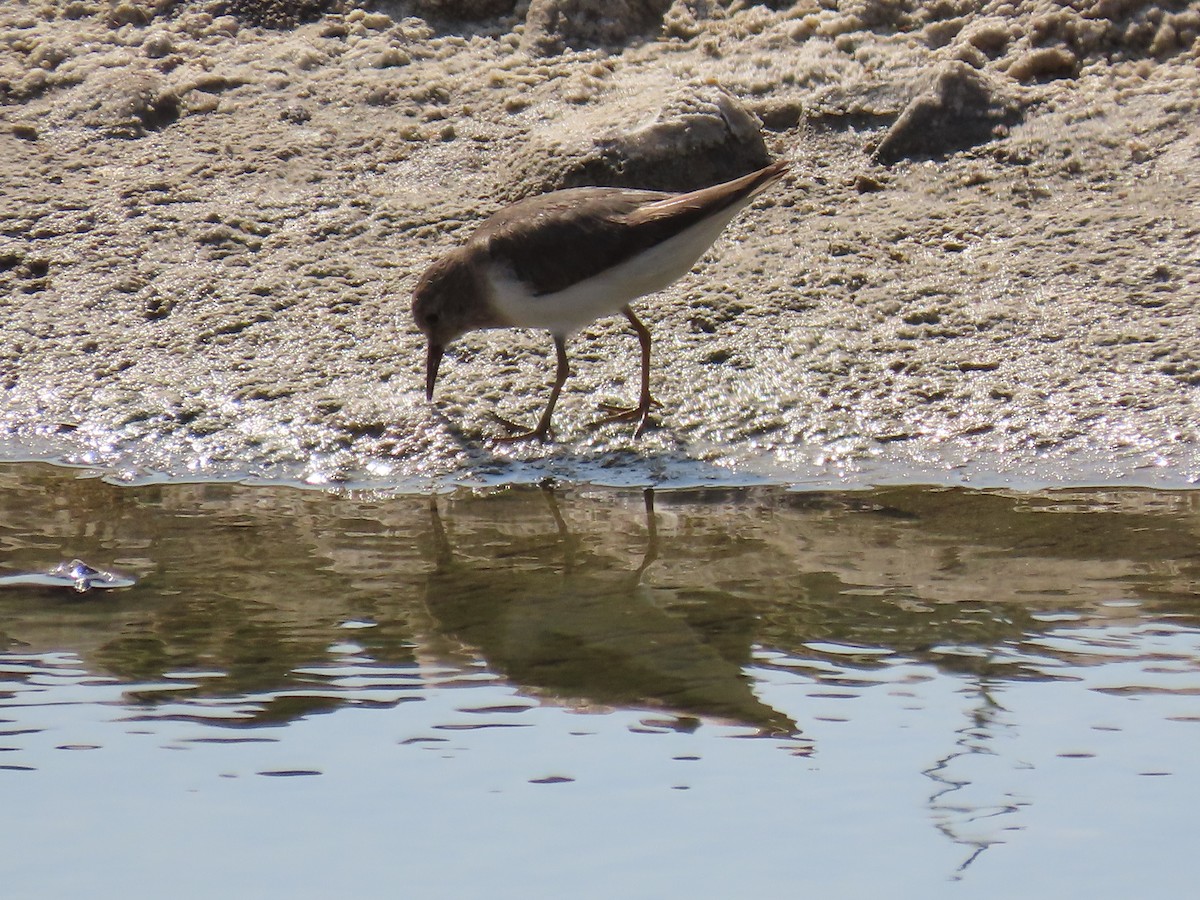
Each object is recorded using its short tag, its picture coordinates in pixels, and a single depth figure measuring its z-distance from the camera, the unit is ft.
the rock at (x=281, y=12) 56.24
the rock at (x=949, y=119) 47.34
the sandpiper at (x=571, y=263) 39.40
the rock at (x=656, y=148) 46.32
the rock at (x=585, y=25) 53.57
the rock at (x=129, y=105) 52.49
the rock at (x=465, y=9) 55.57
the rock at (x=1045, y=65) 48.88
